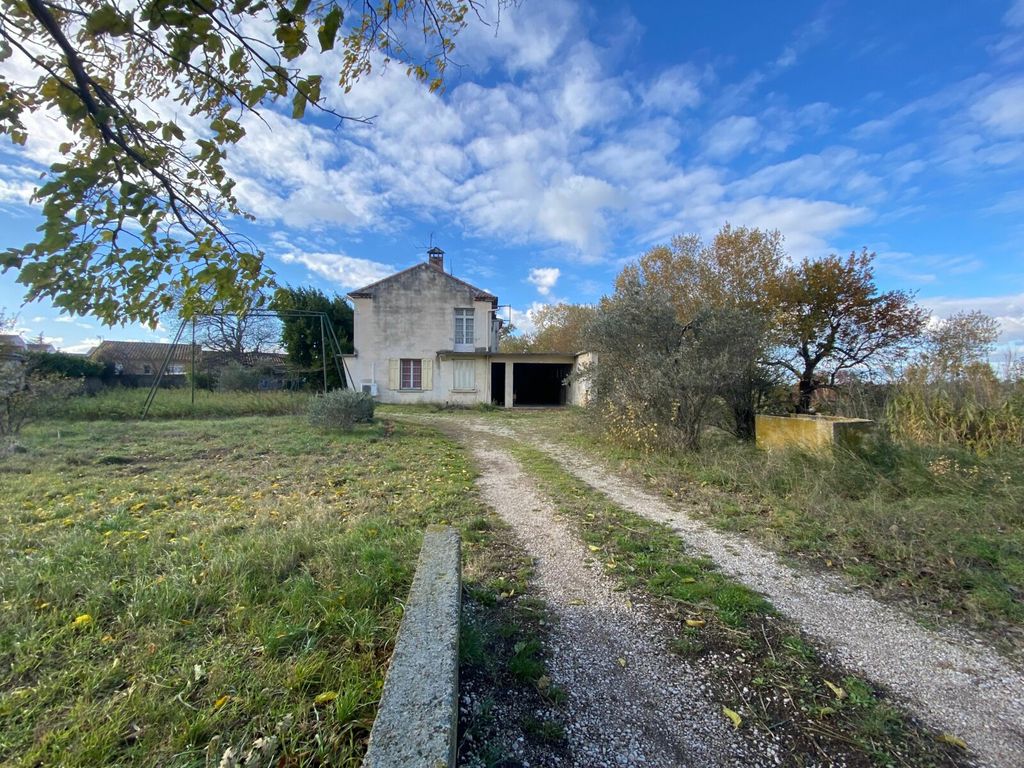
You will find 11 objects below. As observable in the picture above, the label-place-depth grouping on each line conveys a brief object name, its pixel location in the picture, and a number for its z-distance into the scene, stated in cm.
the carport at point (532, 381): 1870
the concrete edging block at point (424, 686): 114
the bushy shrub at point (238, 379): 1986
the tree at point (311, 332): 2153
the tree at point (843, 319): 1388
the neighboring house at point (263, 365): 2150
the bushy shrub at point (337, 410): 1000
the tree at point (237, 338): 2413
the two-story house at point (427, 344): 1877
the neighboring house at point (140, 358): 2364
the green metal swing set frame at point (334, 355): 1217
